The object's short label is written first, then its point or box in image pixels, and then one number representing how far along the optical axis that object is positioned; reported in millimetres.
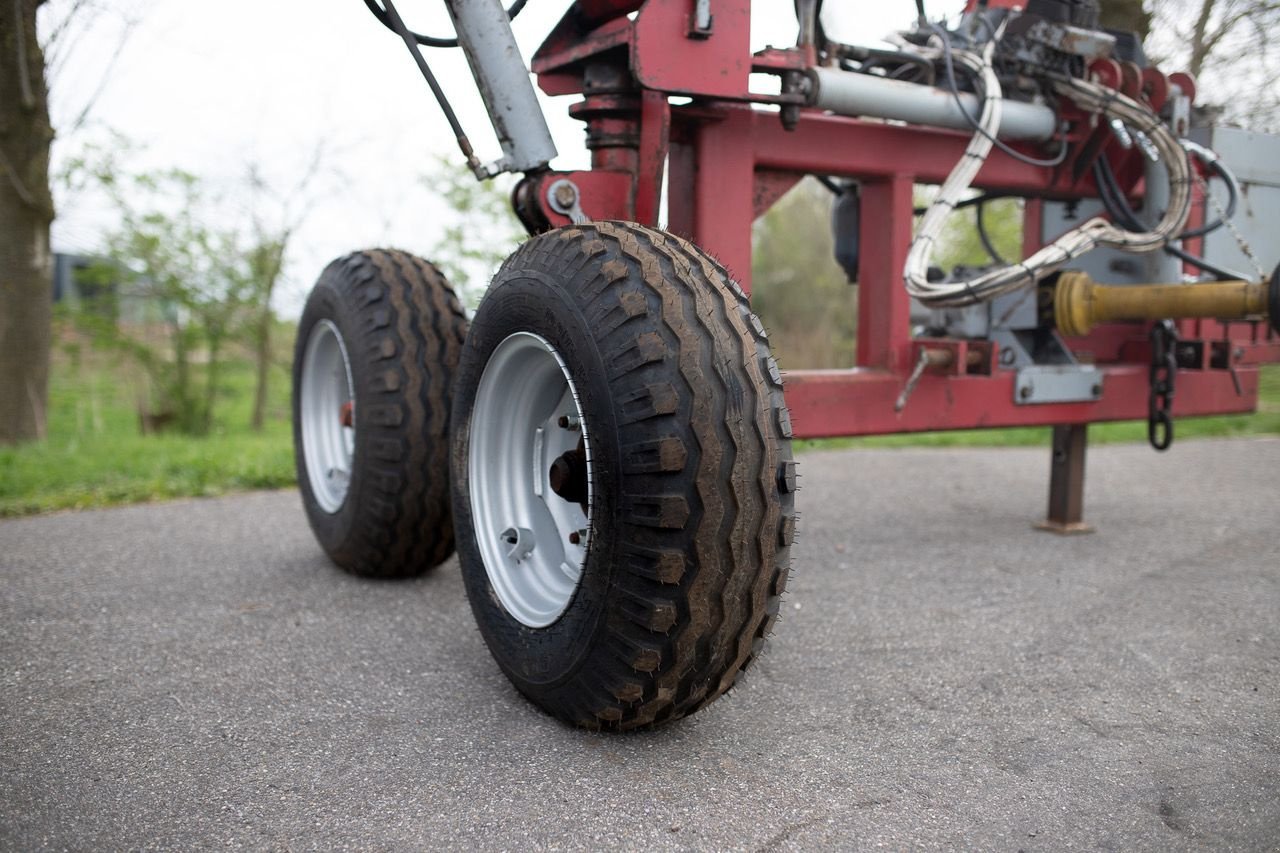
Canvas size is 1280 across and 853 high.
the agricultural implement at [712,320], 1985
